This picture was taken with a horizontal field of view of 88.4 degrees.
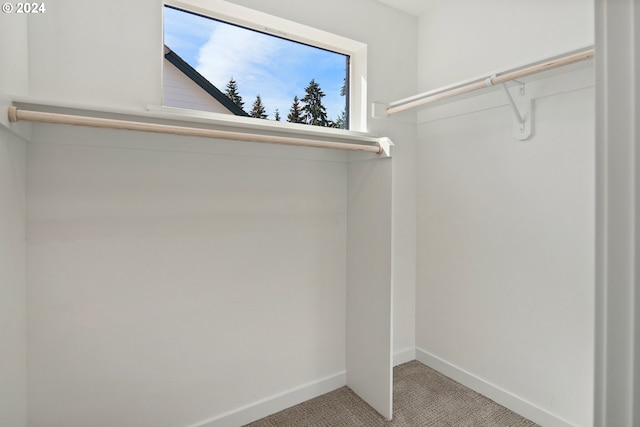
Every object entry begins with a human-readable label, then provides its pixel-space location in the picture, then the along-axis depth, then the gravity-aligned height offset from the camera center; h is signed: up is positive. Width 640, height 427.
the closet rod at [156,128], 1.04 +0.31
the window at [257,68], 1.66 +0.82
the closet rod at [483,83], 1.37 +0.64
